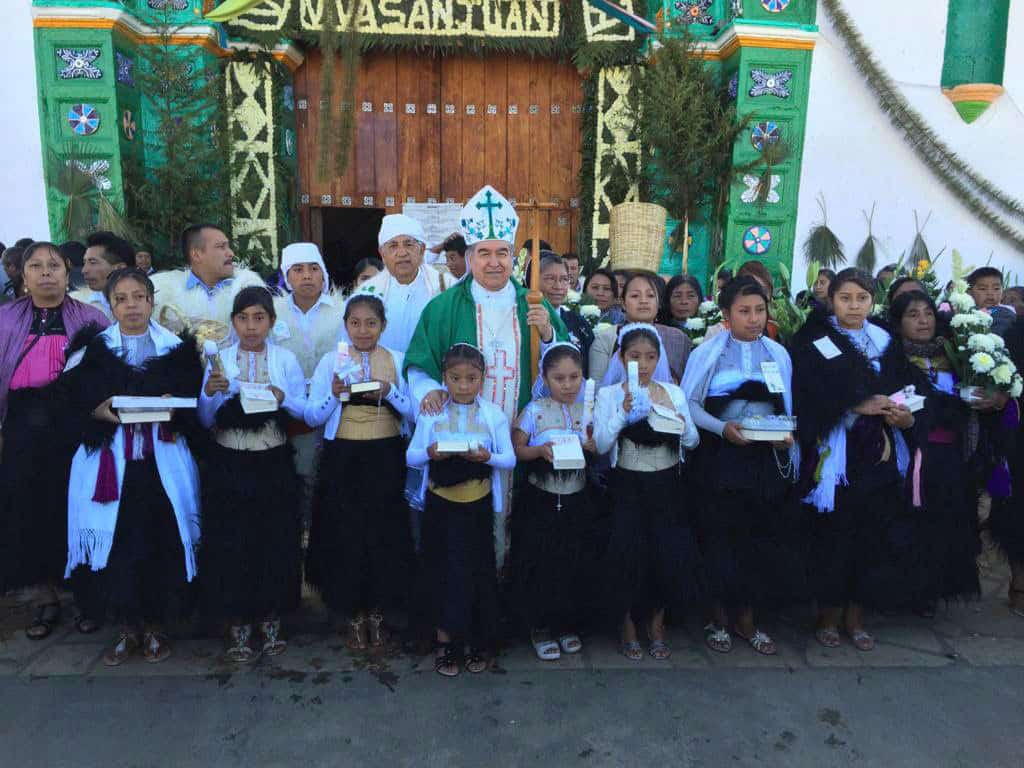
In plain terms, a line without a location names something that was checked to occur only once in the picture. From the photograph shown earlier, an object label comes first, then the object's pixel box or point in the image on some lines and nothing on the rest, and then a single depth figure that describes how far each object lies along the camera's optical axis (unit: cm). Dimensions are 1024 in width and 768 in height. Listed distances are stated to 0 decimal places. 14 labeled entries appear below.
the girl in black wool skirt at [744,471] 326
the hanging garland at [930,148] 744
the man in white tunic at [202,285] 369
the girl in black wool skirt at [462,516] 310
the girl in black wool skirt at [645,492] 318
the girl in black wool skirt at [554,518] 320
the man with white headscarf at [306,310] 378
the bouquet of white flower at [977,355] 331
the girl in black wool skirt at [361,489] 323
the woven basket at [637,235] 678
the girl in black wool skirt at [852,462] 329
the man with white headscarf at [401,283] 381
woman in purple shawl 332
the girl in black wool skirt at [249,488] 318
